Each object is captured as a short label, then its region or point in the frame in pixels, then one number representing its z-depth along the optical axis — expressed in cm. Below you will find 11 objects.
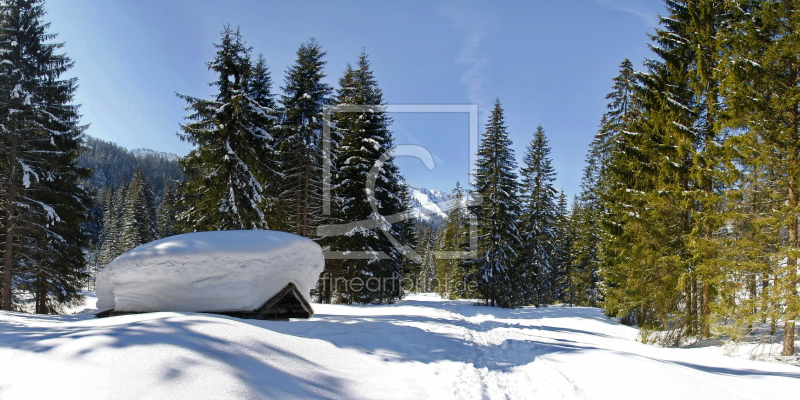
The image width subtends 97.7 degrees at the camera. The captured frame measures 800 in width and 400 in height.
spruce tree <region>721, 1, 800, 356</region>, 991
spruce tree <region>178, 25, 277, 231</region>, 1639
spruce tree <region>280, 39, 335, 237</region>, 1894
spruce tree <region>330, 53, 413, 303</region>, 2006
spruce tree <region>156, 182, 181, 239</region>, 4314
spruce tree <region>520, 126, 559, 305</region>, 2961
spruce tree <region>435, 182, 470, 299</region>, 2712
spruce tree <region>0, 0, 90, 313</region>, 1432
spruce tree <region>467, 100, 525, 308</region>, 2448
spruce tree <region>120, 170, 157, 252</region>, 4161
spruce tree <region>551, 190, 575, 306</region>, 3628
